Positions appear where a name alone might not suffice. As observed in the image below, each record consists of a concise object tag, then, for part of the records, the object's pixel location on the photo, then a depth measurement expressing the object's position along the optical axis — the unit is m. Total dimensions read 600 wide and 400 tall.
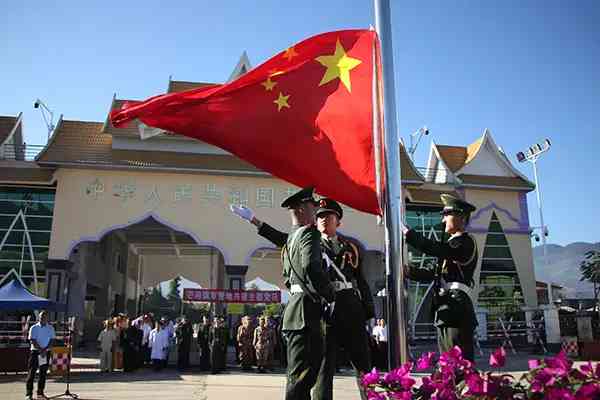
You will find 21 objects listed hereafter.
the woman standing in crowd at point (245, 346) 13.57
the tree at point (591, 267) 32.09
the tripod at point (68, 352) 8.36
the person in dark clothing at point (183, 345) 13.65
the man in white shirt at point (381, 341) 10.63
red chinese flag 4.90
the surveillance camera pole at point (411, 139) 22.89
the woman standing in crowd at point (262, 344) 12.92
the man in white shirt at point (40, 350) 8.40
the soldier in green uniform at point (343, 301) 4.39
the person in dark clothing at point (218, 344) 12.50
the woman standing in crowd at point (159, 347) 13.45
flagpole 3.84
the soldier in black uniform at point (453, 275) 4.38
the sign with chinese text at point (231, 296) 15.75
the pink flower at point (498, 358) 2.48
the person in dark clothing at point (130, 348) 13.16
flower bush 2.09
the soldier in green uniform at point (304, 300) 3.75
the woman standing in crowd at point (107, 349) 12.90
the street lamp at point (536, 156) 22.06
